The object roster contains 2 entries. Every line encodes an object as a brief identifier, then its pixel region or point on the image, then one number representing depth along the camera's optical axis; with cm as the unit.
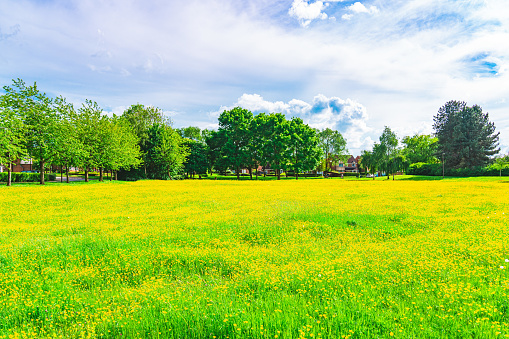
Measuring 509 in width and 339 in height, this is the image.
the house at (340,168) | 18021
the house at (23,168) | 11116
